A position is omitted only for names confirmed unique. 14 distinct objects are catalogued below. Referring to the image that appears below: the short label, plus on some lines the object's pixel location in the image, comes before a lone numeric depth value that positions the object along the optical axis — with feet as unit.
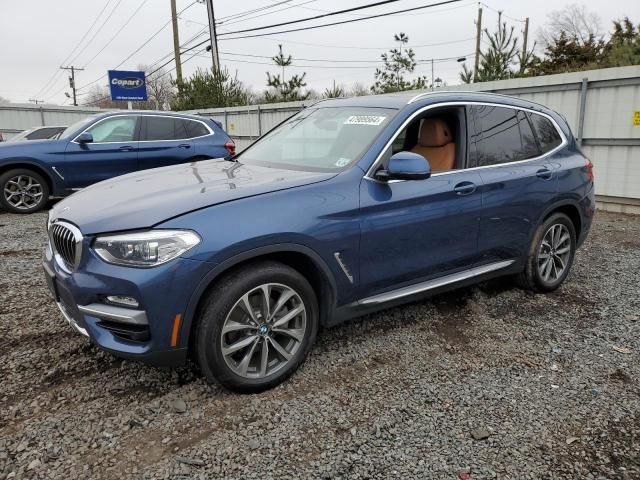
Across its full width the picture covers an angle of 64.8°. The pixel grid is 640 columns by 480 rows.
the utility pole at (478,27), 107.24
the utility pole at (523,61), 44.96
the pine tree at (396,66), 77.61
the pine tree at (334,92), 60.09
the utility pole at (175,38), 87.48
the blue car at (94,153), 26.50
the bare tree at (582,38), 63.79
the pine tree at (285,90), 68.03
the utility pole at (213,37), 78.72
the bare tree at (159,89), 184.35
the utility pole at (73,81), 211.82
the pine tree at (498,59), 43.06
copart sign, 92.32
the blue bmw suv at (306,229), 8.45
